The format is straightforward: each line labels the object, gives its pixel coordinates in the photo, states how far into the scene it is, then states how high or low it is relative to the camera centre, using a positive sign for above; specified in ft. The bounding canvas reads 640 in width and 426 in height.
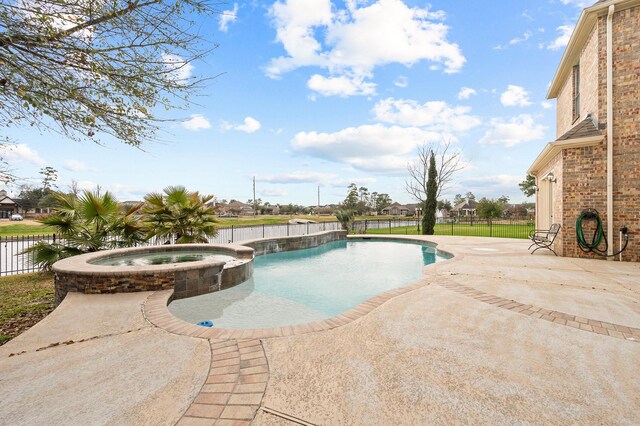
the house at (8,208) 154.81 +2.78
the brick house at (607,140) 24.63 +6.61
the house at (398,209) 300.81 +5.17
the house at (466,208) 224.33 +4.87
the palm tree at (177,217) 33.86 -0.46
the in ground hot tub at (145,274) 15.96 -4.00
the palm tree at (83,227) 24.94 -1.32
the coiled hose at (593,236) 25.27 -1.90
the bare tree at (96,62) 10.03 +5.81
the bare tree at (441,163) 79.05 +14.32
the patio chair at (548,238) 28.50 -2.51
